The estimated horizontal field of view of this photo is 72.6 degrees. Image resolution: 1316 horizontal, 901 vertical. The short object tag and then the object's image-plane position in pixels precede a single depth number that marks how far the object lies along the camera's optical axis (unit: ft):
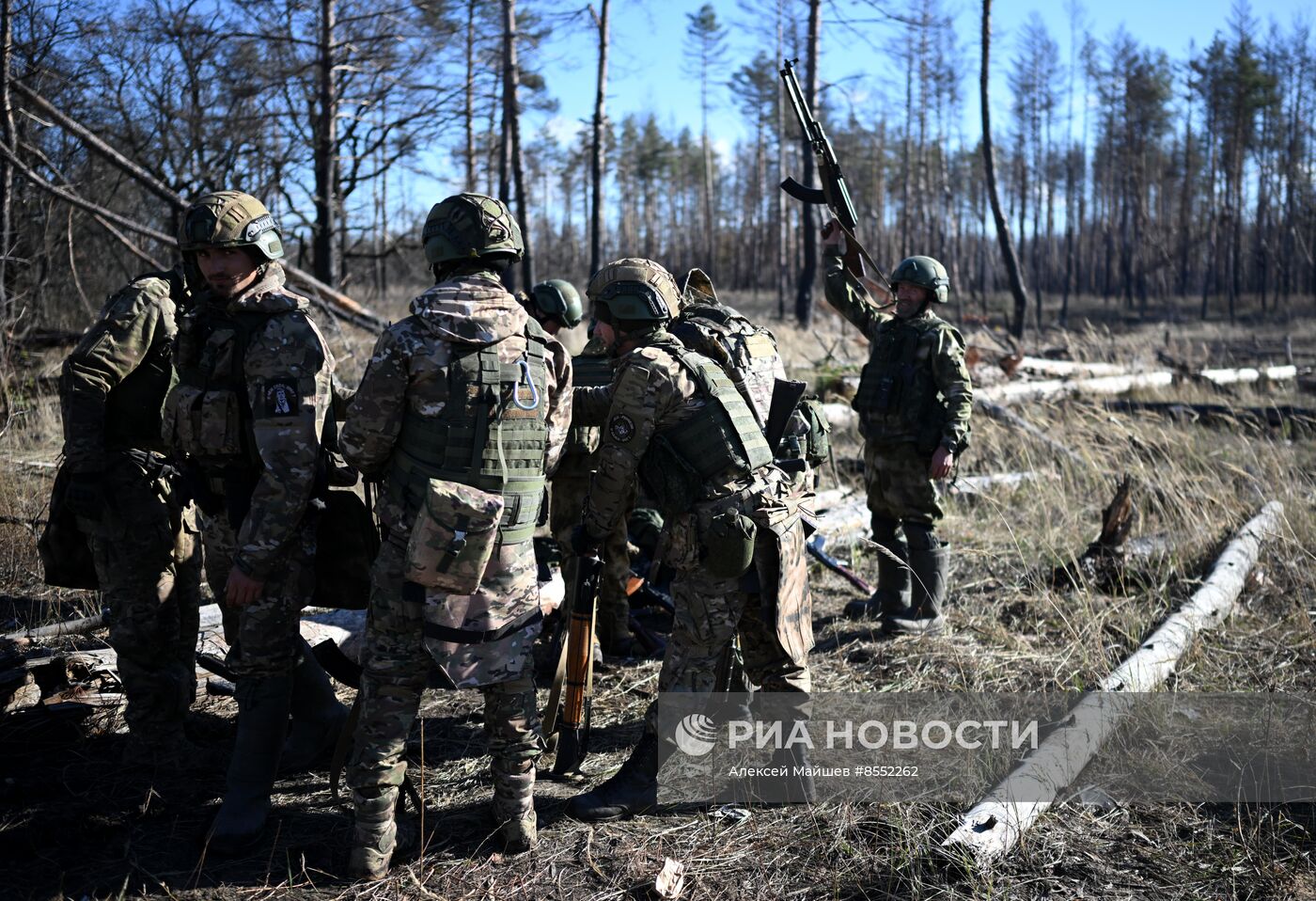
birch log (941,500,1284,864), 10.05
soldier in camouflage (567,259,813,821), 10.62
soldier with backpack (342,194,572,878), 9.27
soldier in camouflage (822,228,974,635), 17.29
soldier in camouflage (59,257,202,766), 11.34
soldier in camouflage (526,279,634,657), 16.10
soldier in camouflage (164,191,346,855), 9.84
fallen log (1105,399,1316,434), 34.09
